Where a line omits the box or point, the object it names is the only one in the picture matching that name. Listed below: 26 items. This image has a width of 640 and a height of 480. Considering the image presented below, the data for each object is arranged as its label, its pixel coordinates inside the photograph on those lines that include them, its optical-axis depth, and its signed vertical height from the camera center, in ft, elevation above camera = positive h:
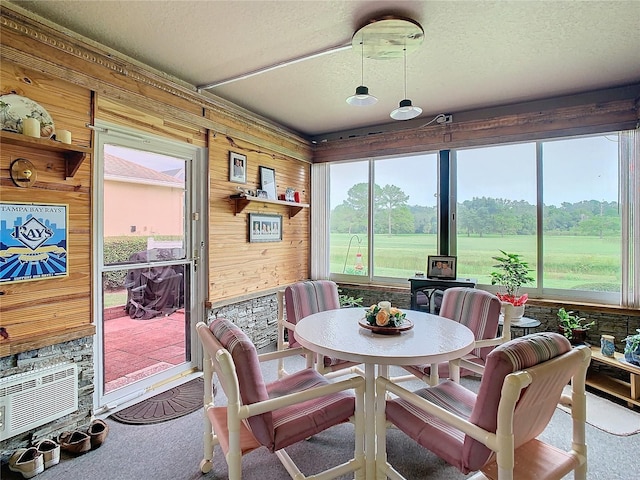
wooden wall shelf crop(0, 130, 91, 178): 6.28 +1.87
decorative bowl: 6.91 -1.83
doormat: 8.19 -4.28
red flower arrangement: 10.88 -1.98
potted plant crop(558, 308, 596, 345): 10.54 -2.79
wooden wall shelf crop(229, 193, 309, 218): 11.68 +1.39
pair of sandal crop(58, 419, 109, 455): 6.89 -4.13
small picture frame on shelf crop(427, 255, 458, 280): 12.57 -1.06
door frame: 8.18 -0.18
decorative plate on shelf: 6.42 +2.49
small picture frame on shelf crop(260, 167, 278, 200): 13.19 +2.28
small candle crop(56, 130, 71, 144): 7.03 +2.14
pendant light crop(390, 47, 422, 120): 8.10 +3.07
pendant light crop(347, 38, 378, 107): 7.80 +3.24
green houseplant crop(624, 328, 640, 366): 9.01 -3.02
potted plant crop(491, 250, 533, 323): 11.23 -1.31
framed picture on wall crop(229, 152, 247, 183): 11.78 +2.53
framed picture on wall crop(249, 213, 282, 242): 12.80 +0.46
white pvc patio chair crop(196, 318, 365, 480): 4.73 -2.80
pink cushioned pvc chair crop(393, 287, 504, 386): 7.64 -2.08
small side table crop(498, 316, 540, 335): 10.54 -2.67
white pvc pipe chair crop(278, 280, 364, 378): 8.32 -1.93
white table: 5.70 -1.93
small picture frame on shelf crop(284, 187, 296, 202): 14.17 +1.87
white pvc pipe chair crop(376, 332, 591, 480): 3.96 -2.35
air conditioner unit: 6.44 -3.15
